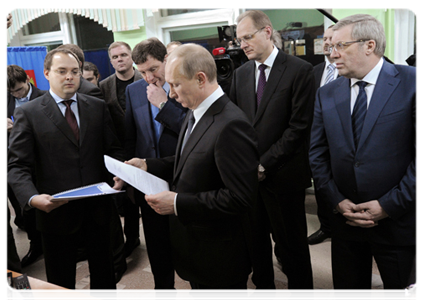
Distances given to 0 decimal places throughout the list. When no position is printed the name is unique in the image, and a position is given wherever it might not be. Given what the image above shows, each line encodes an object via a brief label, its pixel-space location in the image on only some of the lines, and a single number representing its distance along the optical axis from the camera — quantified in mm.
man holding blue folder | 1815
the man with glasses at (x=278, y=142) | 1990
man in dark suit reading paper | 1336
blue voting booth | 4996
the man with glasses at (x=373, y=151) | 1458
